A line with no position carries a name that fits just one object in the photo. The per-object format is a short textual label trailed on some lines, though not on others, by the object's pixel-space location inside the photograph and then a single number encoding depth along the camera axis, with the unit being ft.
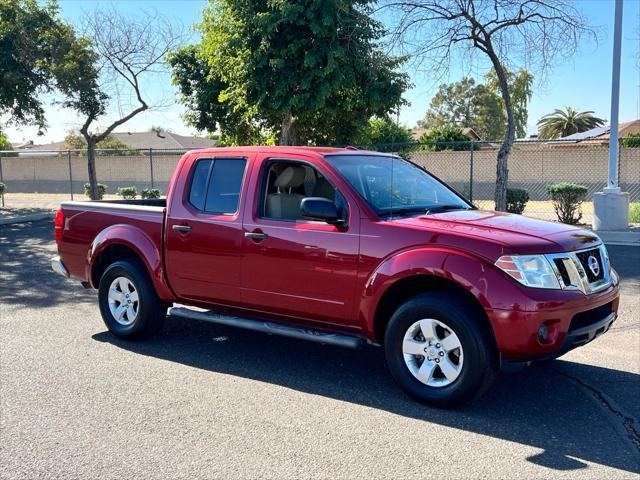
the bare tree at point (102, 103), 69.67
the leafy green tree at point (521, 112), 190.75
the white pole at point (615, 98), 44.14
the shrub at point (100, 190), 88.74
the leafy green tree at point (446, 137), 125.90
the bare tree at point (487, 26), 44.42
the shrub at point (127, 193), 78.67
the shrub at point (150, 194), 73.85
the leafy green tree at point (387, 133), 125.49
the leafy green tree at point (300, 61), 51.65
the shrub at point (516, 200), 55.52
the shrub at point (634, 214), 52.18
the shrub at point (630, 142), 96.40
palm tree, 181.16
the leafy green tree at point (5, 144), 182.31
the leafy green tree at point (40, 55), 66.13
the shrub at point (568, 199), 51.47
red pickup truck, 14.49
